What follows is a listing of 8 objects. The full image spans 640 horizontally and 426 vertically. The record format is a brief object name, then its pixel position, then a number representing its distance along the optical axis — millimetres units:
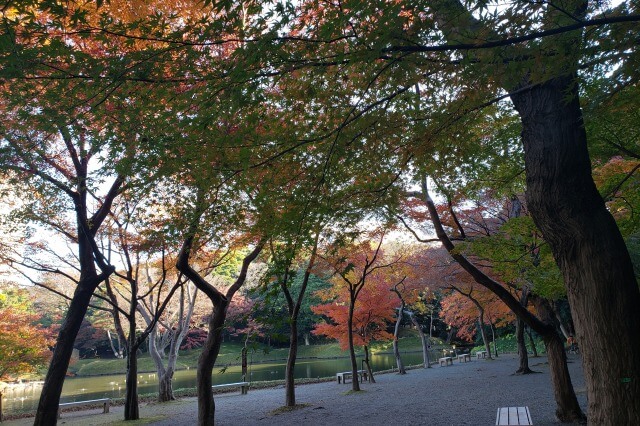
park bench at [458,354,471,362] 28416
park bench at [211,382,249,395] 18184
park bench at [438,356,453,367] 25959
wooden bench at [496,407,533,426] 5965
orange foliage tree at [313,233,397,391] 19047
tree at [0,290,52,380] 13609
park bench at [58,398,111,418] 14002
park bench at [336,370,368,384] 19500
